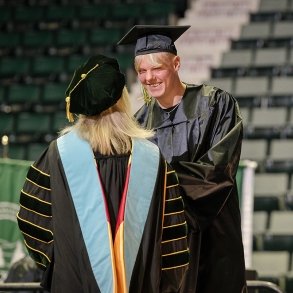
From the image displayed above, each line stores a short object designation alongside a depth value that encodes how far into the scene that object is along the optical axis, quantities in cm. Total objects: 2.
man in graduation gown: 700
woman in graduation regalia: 628
